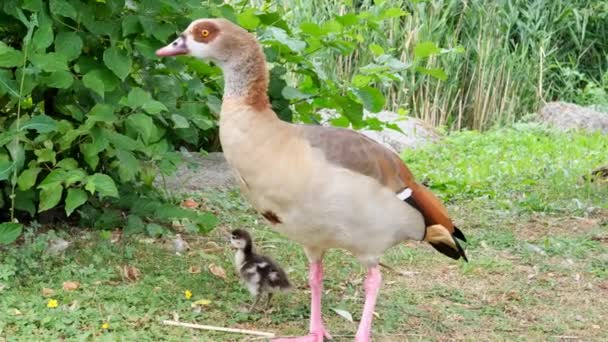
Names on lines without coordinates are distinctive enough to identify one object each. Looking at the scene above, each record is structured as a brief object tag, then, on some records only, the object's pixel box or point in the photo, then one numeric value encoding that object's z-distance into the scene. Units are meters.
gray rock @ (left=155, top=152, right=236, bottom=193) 7.46
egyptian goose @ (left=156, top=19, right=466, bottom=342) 4.23
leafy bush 5.09
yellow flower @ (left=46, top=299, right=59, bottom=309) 4.70
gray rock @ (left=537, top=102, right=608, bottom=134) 12.48
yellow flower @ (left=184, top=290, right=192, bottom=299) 5.02
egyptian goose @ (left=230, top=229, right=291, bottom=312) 4.91
